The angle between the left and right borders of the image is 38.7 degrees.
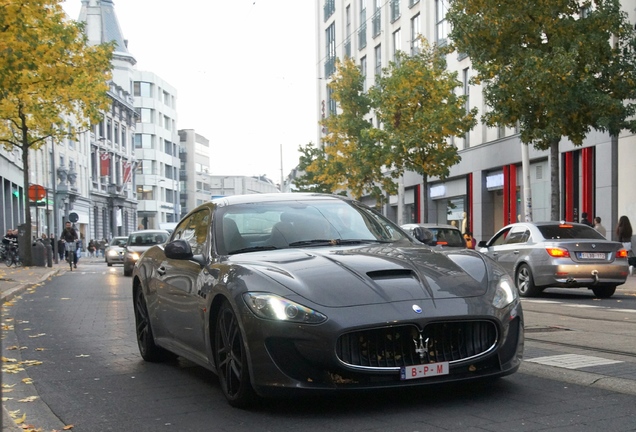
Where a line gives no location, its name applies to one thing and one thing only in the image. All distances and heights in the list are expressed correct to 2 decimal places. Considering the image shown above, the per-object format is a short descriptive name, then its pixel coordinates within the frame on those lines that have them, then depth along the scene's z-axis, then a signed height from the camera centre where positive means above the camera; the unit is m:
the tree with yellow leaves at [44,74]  19.58 +3.98
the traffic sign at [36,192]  36.07 +0.80
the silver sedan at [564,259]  15.30 -0.96
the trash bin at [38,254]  37.00 -1.72
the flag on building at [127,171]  77.38 +3.38
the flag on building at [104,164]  74.31 +3.85
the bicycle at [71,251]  34.38 -1.53
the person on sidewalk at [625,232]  24.19 -0.80
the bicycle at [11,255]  37.69 -1.78
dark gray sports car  5.00 -0.60
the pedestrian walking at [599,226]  24.38 -0.64
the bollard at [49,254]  37.44 -1.75
